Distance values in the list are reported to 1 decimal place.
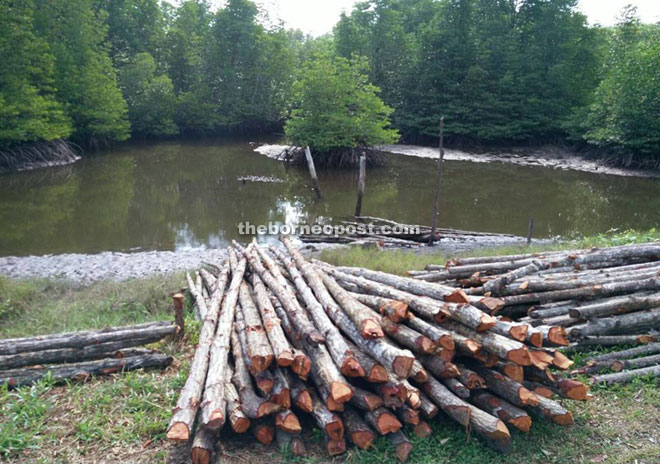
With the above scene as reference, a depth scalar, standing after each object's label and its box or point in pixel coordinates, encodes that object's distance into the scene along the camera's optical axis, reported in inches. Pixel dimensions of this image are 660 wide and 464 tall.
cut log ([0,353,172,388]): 190.2
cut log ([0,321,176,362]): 201.8
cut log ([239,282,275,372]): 155.0
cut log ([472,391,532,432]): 149.6
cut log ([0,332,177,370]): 196.1
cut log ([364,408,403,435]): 146.9
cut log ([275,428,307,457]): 150.1
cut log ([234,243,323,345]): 169.3
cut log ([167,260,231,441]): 142.7
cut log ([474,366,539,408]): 151.0
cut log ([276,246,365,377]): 150.2
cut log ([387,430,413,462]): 147.0
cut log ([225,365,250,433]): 147.9
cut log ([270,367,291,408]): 151.2
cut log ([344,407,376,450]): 147.6
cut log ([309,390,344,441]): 147.7
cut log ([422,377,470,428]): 148.8
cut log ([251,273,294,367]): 155.5
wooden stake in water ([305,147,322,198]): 705.6
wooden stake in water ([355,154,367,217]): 576.6
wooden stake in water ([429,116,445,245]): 486.3
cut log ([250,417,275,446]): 152.2
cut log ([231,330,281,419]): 150.1
